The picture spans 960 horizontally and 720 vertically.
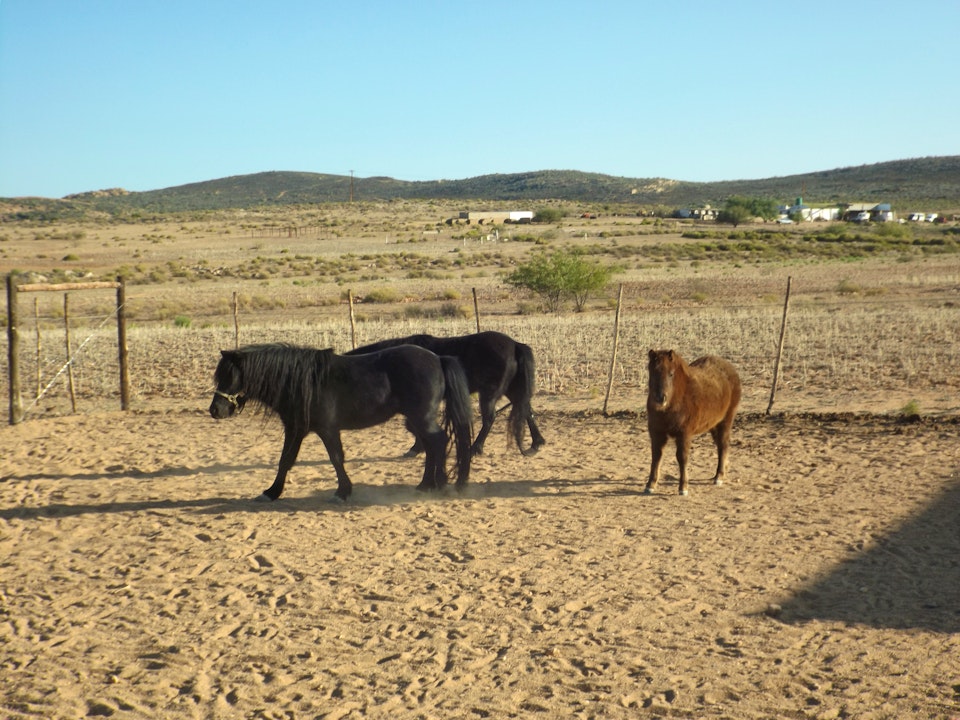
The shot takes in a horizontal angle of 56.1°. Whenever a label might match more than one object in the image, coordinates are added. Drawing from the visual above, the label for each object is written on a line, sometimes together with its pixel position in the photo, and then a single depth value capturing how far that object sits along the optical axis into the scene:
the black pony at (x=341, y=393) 8.07
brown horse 7.83
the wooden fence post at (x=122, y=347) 13.11
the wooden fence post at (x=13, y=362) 12.09
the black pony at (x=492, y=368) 9.57
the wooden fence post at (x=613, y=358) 12.29
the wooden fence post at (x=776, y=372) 11.95
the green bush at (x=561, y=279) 27.31
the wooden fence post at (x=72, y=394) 13.13
